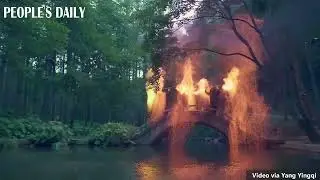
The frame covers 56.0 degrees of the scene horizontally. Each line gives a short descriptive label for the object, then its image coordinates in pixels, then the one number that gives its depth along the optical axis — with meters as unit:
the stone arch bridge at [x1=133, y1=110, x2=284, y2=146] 15.25
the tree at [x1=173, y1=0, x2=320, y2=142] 13.15
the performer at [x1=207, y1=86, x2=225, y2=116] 15.32
